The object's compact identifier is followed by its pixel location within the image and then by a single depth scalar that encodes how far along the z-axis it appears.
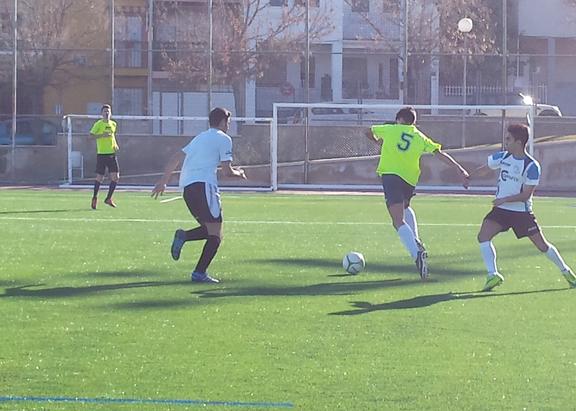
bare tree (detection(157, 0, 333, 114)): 36.56
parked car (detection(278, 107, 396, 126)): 34.45
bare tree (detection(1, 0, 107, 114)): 37.47
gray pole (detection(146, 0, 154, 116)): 36.38
